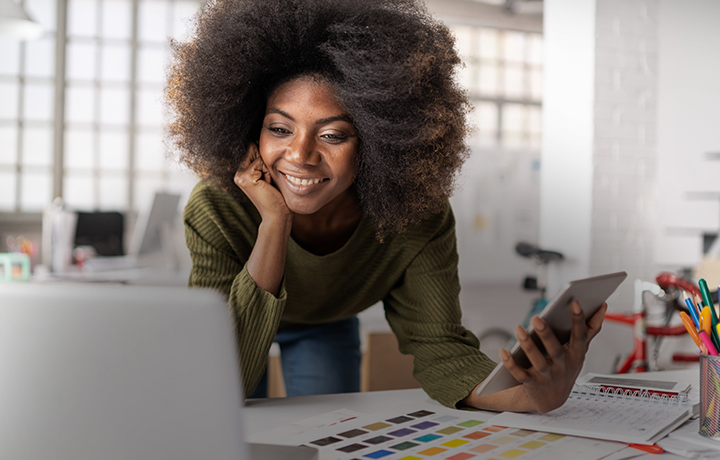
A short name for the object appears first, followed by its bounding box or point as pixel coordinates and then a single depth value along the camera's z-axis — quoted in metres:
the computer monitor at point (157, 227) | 3.12
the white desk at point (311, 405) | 0.88
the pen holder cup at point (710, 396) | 0.75
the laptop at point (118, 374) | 0.38
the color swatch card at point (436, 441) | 0.71
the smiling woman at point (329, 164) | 1.03
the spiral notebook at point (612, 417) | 0.78
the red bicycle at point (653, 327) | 2.48
